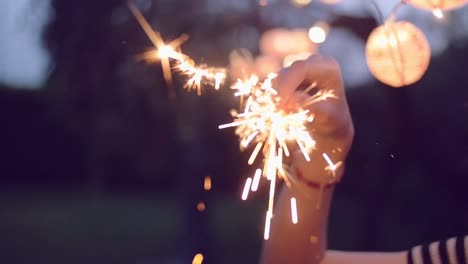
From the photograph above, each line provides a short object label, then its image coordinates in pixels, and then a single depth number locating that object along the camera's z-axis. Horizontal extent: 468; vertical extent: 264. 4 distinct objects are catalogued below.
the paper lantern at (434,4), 1.24
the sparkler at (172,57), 1.25
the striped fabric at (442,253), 1.11
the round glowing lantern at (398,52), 1.27
